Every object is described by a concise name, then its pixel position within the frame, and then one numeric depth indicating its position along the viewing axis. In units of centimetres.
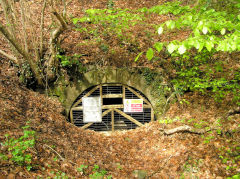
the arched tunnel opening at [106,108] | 655
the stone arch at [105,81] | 631
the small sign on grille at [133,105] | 664
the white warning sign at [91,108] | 653
